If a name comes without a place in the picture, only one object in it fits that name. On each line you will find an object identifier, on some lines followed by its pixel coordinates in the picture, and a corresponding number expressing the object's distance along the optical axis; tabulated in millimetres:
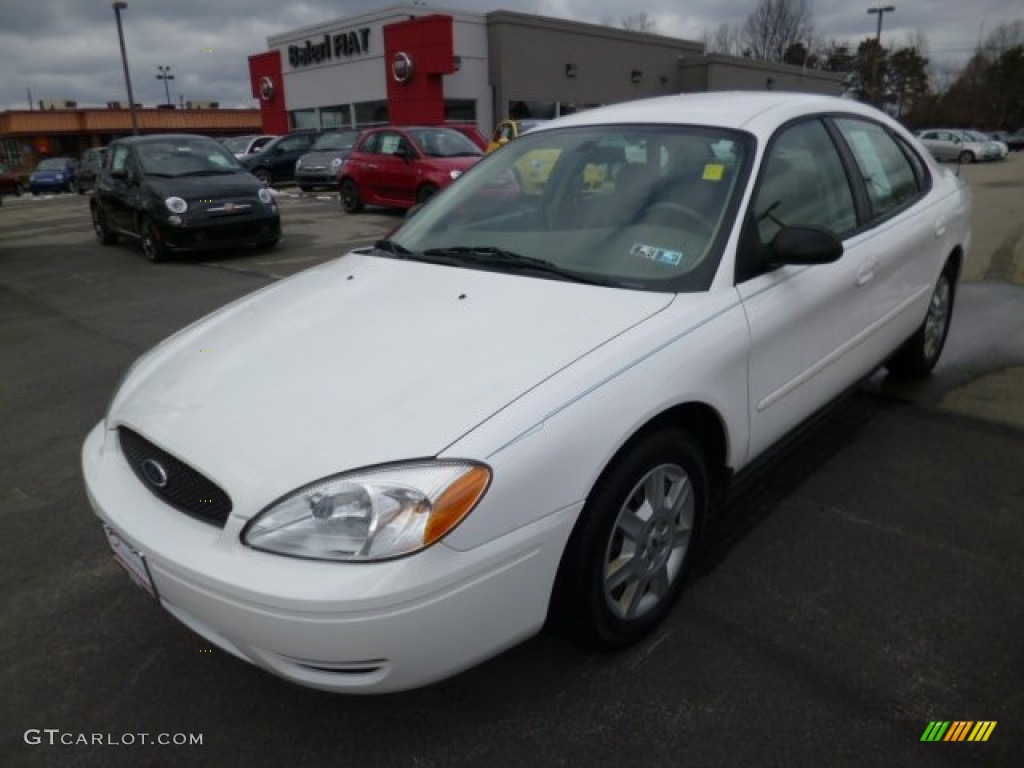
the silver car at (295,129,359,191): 18603
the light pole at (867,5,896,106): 45094
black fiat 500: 9727
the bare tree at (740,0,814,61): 65250
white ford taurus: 1787
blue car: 28938
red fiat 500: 12914
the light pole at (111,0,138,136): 26416
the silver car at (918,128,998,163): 32438
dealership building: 27625
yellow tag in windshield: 2750
